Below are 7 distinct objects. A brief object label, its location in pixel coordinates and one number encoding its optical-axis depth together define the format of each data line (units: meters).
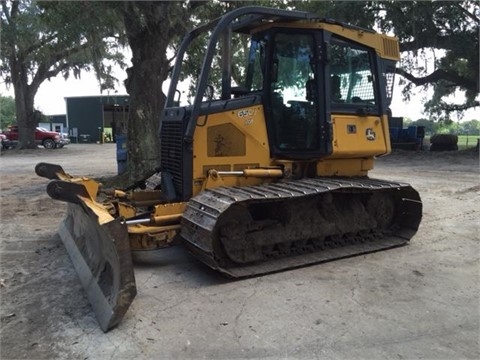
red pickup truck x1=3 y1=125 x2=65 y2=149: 33.38
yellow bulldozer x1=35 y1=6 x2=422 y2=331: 5.09
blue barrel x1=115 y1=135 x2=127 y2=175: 11.97
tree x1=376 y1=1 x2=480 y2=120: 18.34
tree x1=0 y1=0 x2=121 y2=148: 9.62
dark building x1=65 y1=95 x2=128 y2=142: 46.50
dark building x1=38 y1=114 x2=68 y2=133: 49.86
